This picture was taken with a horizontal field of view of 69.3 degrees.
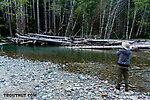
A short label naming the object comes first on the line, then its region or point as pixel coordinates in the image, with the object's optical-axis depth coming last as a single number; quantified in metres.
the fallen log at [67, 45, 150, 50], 13.95
